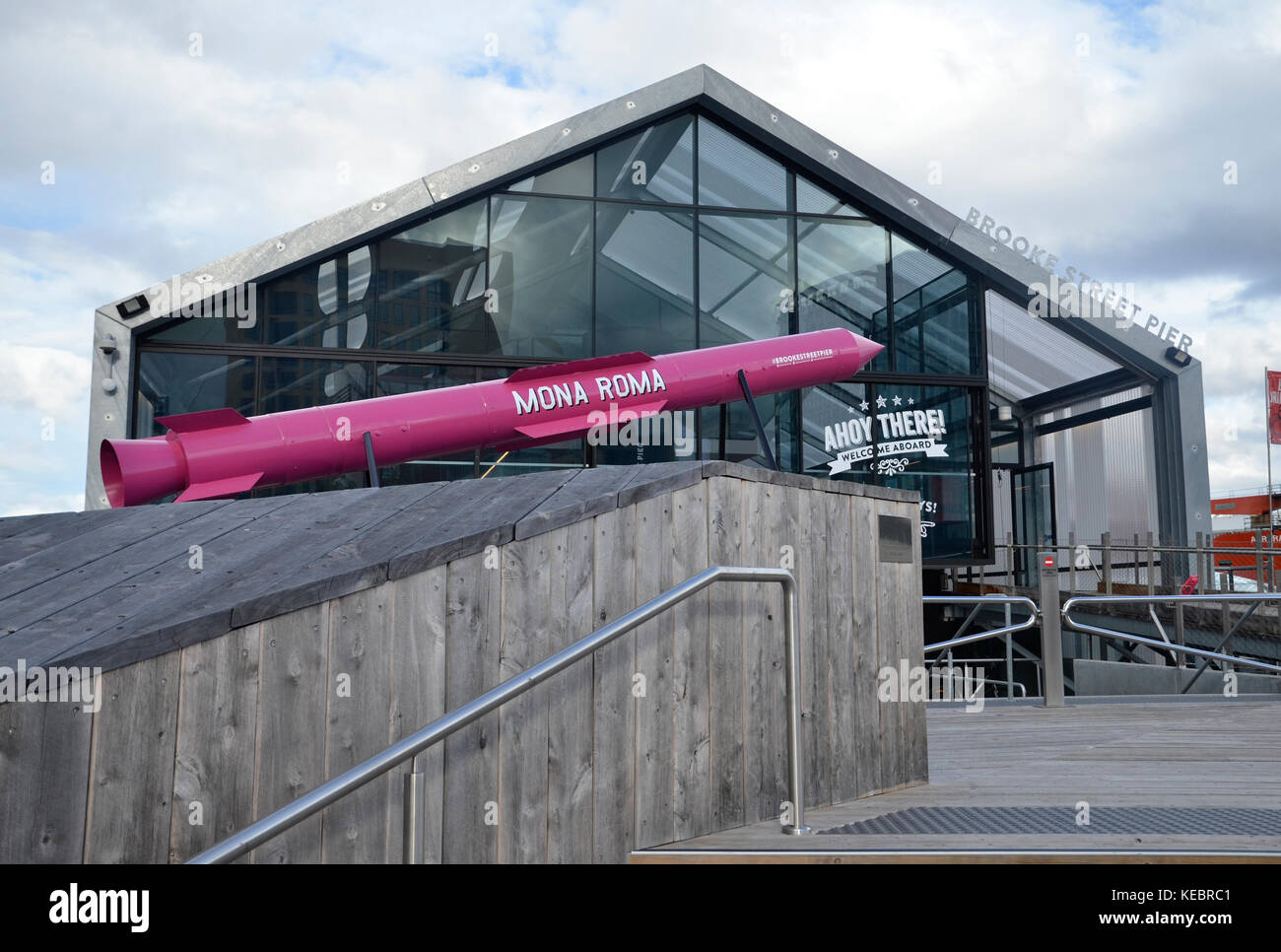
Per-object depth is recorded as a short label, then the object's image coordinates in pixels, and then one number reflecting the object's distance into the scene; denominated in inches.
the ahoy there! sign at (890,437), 565.9
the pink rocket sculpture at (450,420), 266.7
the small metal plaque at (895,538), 193.9
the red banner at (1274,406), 1320.1
